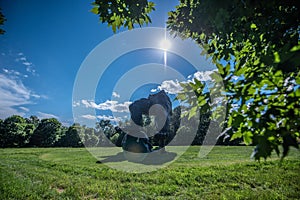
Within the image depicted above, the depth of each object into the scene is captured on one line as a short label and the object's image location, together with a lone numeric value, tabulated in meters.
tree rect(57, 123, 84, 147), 50.88
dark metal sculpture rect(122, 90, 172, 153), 12.36
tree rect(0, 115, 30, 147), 48.72
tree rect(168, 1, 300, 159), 1.59
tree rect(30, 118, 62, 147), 51.28
